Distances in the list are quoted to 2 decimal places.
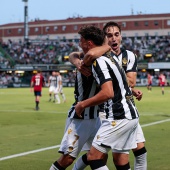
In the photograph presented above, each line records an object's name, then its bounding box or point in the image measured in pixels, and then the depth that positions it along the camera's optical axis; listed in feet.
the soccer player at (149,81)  158.39
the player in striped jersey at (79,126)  21.47
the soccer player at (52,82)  104.22
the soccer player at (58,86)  95.61
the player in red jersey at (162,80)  143.62
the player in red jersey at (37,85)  80.59
